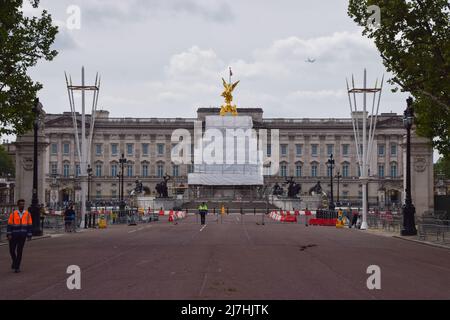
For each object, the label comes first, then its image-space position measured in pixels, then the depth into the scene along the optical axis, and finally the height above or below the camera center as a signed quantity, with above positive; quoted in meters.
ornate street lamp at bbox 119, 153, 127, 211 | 63.66 -2.12
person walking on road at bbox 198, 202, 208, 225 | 54.75 -2.22
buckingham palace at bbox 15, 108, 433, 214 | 147.38 +6.36
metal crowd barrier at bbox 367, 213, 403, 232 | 46.50 -2.77
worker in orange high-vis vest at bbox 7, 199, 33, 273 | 19.44 -1.39
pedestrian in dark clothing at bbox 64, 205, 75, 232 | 42.88 -2.22
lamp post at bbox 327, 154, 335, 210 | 69.12 -0.16
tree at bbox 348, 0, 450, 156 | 30.42 +6.32
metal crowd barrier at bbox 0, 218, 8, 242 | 34.37 -2.28
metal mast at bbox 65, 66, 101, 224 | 49.28 +4.32
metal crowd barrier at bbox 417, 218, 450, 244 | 34.31 -2.50
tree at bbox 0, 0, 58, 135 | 31.69 +5.84
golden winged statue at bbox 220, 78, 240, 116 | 135.38 +16.30
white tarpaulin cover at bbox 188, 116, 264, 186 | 119.10 +2.03
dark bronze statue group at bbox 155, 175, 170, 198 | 102.88 -0.77
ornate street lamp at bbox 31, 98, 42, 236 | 36.91 -1.49
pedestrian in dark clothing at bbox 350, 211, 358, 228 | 52.22 -2.69
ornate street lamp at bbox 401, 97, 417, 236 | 38.69 -1.24
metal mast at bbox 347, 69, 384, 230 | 49.41 +2.86
